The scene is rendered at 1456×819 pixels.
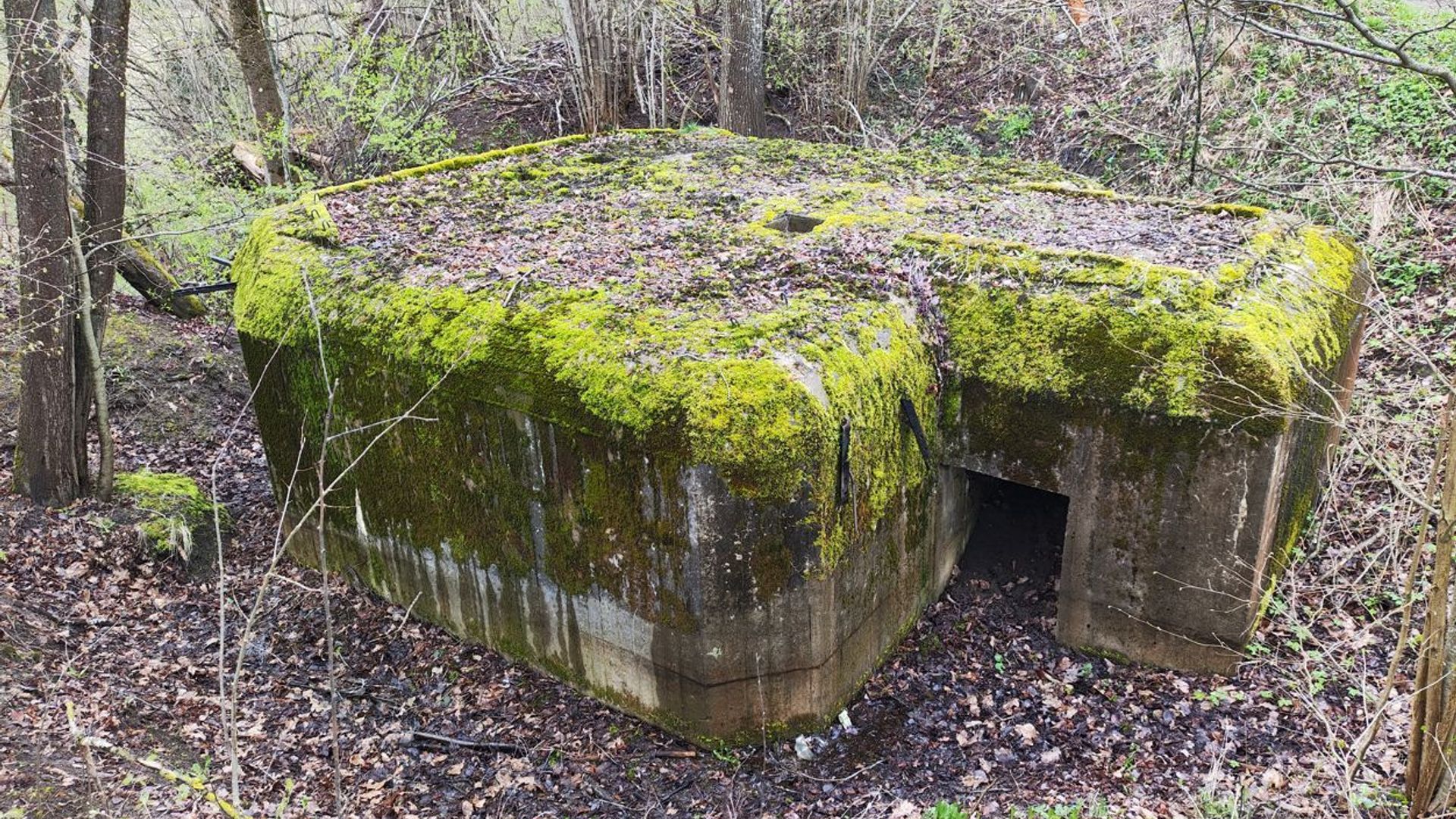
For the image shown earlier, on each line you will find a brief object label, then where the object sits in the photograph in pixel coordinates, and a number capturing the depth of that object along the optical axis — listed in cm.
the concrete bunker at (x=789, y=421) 527
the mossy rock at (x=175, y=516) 743
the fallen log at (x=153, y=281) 1070
